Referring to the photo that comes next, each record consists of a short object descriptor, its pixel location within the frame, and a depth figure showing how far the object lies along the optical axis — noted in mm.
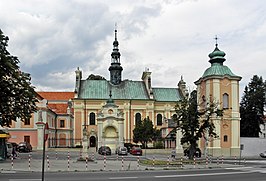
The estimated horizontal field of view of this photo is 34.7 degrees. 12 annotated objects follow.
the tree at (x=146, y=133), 66500
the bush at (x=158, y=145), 63844
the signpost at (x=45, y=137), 12119
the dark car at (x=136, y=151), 53928
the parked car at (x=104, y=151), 53212
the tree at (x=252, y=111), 71938
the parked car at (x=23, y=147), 53062
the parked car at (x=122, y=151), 53225
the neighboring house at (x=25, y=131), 62150
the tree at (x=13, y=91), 34531
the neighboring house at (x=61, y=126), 72938
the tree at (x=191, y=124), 37719
